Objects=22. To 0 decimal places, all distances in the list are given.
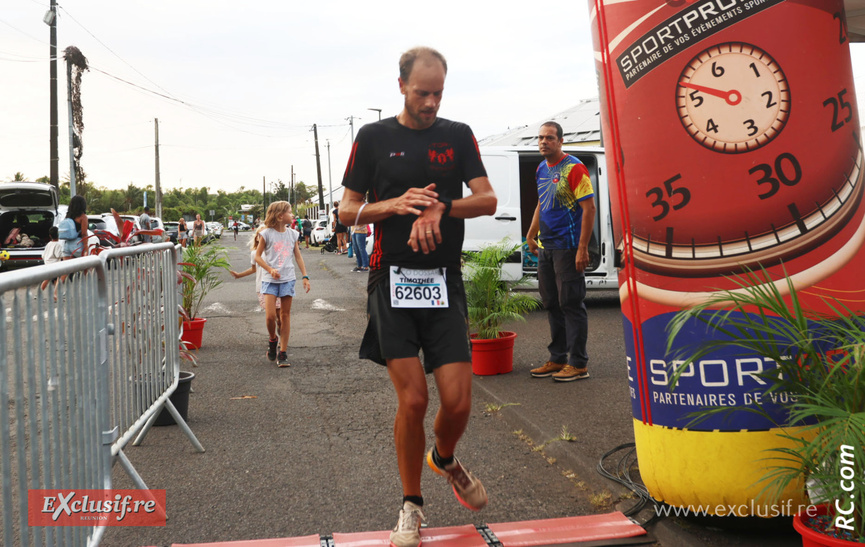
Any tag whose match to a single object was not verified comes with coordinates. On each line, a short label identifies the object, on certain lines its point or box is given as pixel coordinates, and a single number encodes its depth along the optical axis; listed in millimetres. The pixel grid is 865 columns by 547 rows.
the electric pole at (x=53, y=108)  25953
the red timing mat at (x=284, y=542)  3359
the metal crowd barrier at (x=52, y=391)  2344
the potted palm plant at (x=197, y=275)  8789
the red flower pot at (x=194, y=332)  8789
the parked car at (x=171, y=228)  45781
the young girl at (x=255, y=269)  8352
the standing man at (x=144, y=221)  25981
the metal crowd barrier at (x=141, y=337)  3770
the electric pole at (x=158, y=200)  53984
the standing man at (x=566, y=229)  6422
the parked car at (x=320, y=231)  39938
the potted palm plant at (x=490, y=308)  7004
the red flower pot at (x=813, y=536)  2436
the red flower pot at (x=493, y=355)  6984
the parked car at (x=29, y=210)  19844
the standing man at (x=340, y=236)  26731
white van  10969
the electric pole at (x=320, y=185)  60556
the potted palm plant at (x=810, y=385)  2467
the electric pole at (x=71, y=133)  28328
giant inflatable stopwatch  3133
